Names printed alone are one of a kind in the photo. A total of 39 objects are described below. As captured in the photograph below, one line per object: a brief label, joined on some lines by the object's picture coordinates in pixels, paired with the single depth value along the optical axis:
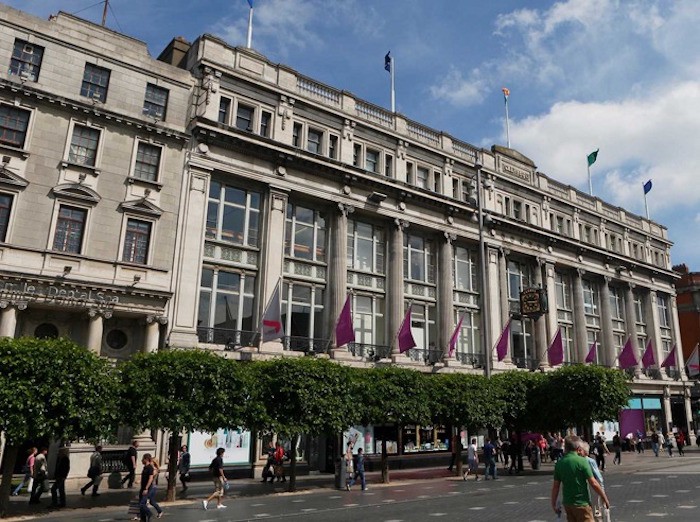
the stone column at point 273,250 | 28.59
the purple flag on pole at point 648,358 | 44.72
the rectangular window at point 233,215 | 28.84
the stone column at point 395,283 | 33.12
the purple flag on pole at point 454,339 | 32.78
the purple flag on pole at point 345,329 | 28.33
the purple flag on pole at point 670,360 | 50.09
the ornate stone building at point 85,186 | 23.23
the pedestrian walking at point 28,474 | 19.31
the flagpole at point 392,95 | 37.41
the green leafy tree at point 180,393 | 18.72
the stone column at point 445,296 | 35.62
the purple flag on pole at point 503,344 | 34.94
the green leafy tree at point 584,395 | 28.78
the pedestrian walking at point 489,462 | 26.44
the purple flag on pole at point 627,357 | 41.12
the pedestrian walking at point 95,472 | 19.83
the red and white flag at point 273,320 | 25.83
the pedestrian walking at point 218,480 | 17.73
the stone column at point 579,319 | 45.09
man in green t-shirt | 7.86
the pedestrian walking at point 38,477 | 18.44
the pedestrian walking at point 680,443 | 39.74
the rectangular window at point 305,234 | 31.25
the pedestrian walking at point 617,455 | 34.13
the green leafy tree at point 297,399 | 21.56
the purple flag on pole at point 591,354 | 42.78
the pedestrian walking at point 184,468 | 22.39
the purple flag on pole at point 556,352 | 37.25
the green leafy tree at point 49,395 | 15.62
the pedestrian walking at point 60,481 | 17.80
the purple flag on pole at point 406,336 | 30.36
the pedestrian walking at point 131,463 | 21.70
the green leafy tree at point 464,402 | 26.90
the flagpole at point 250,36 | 32.27
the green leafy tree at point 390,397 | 23.95
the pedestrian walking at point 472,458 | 27.04
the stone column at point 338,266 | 30.80
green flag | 49.69
